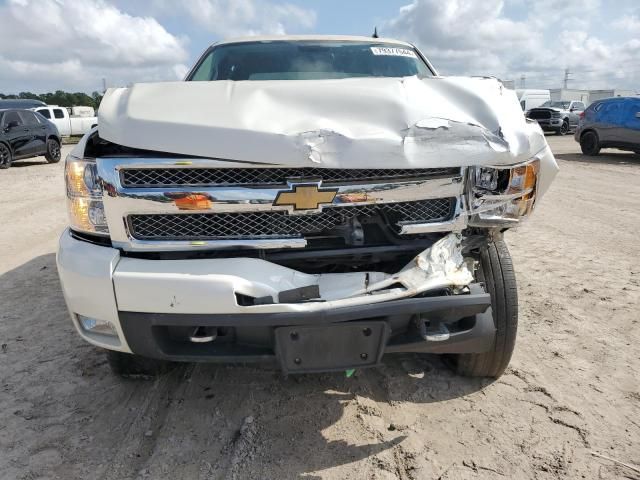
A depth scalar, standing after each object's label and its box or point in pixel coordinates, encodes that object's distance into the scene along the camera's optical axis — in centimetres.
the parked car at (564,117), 2445
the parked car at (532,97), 3228
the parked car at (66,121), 2208
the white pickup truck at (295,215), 198
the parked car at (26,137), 1360
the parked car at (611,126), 1342
